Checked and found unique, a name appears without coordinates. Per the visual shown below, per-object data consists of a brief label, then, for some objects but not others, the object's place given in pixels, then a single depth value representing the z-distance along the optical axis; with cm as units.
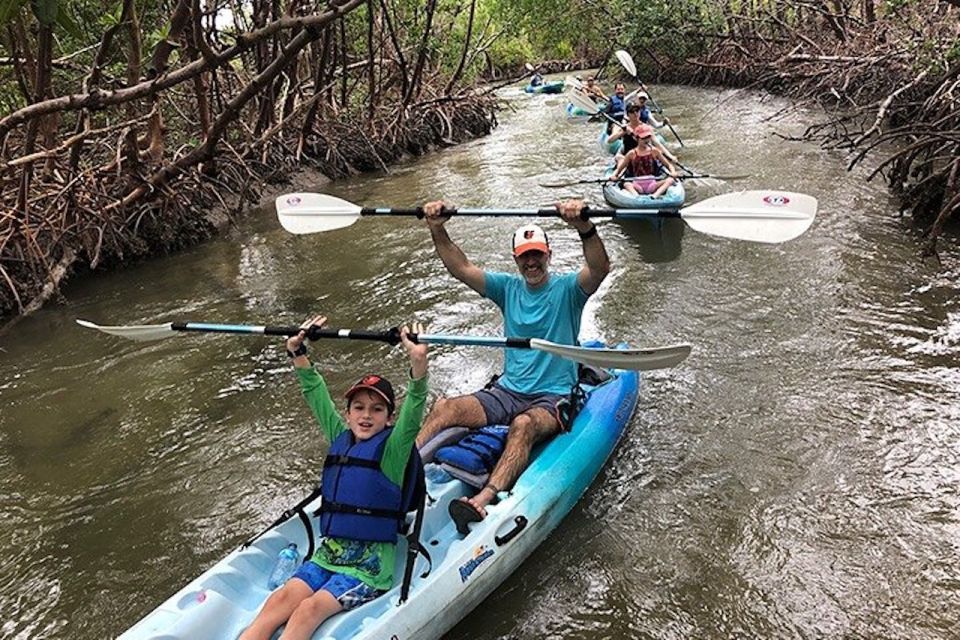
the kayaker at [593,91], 1407
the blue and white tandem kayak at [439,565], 257
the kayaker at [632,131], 822
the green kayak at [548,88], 2167
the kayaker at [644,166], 766
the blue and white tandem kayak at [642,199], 712
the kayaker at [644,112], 948
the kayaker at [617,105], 1294
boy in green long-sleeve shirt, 268
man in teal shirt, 347
